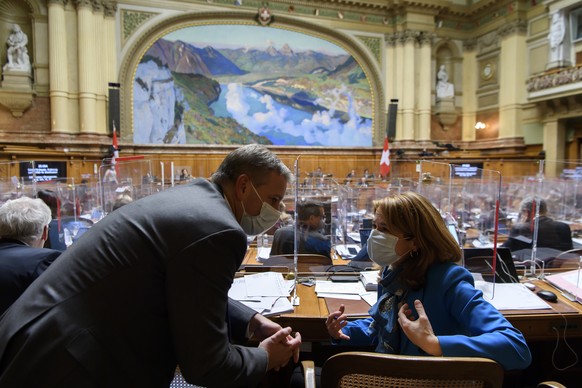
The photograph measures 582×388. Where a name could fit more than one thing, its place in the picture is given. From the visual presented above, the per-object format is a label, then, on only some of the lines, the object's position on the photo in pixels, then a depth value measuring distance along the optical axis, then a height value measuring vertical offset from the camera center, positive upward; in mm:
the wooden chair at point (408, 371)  1306 -694
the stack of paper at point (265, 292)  2416 -835
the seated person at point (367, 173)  13845 +43
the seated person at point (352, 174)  14156 +4
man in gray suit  1137 -411
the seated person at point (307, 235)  3526 -591
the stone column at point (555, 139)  13188 +1239
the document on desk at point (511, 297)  2463 -843
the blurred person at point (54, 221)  4059 -569
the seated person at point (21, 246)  1947 -422
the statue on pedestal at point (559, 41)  12445 +4394
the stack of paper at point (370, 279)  2822 -816
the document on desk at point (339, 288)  2740 -854
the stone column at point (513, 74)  14125 +3770
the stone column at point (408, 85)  15086 +3594
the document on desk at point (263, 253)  3878 -858
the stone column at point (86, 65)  11828 +3456
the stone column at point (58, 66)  11625 +3327
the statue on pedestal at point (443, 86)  16062 +3735
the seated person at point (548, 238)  4348 -737
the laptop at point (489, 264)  2939 -706
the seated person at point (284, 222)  4594 -592
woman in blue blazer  1456 -569
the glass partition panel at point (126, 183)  5320 -140
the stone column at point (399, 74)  15219 +4025
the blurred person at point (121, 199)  4723 -331
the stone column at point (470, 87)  16141 +3723
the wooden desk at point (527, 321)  2307 -905
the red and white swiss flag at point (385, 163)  12016 +338
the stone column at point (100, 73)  12188 +3279
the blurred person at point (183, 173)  10383 +24
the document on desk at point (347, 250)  4199 -885
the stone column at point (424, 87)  15297 +3544
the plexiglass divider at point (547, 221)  3596 -642
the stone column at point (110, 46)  12406 +4189
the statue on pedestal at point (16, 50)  11711 +3806
